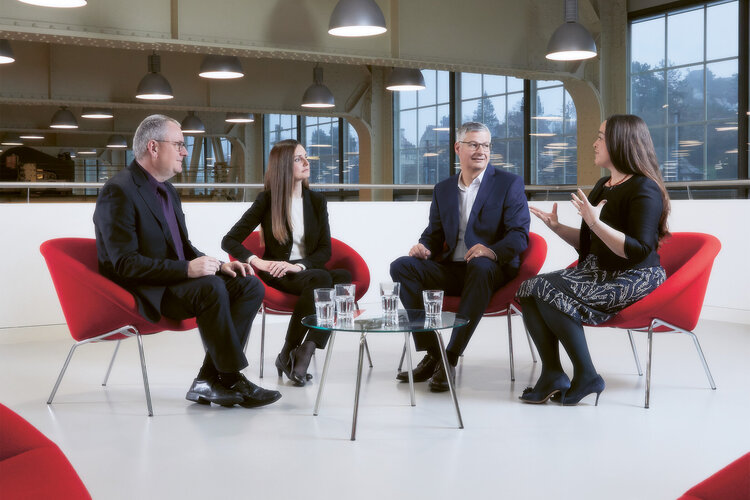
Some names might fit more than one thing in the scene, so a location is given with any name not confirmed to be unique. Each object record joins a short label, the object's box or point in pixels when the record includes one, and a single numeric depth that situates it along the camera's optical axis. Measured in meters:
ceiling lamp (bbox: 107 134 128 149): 17.91
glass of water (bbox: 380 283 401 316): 3.32
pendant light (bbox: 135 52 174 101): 8.38
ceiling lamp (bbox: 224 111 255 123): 12.95
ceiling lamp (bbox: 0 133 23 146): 17.02
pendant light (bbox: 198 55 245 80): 7.52
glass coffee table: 3.01
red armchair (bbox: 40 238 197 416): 3.31
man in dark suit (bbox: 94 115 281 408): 3.32
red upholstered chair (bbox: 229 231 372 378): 4.06
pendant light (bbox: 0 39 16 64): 7.50
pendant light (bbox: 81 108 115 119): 12.36
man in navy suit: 3.77
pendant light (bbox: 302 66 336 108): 9.41
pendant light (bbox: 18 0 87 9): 4.88
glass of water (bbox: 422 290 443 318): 3.29
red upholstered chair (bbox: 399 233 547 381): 3.94
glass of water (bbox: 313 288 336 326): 3.24
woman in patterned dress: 3.43
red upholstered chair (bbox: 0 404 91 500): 1.31
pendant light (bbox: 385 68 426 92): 8.77
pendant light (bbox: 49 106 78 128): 12.88
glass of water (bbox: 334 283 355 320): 3.26
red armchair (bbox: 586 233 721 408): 3.40
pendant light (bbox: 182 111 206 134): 13.59
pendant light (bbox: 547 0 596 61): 6.48
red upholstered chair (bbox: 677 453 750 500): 1.20
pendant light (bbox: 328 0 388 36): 5.72
